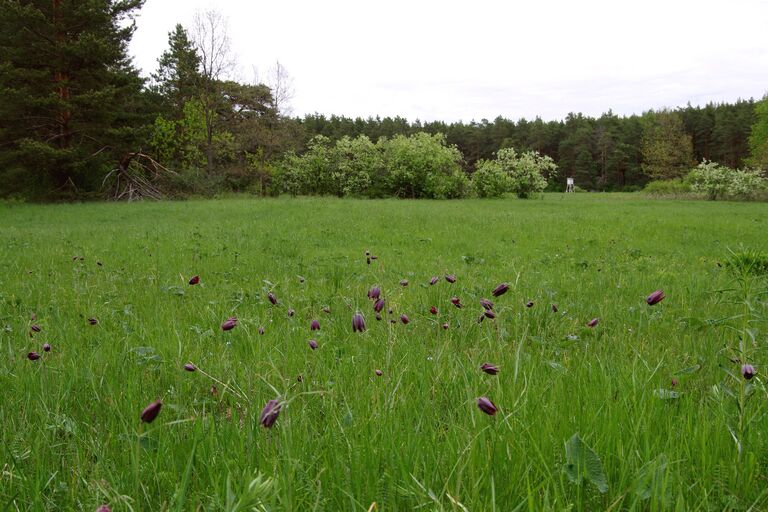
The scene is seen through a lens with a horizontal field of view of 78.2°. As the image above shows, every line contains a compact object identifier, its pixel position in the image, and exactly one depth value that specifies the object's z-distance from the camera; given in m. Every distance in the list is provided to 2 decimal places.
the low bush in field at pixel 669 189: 30.61
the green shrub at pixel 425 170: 29.48
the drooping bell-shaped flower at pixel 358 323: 1.61
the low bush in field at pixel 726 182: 25.00
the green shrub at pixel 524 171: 29.28
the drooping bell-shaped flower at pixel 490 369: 1.25
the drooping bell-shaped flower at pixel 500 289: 1.63
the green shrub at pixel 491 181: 28.62
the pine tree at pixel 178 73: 33.75
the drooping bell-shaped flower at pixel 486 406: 0.99
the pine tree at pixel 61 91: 21.36
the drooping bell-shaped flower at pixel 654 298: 1.56
